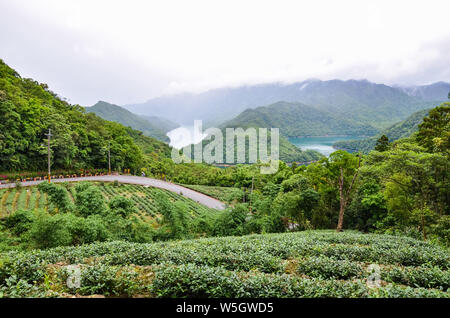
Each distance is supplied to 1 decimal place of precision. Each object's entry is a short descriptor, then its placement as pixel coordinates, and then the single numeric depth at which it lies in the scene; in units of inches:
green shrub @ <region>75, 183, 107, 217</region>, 527.8
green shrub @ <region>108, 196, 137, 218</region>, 513.3
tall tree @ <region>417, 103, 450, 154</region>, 647.1
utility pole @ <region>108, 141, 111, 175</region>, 1347.2
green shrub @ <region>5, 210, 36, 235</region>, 510.3
